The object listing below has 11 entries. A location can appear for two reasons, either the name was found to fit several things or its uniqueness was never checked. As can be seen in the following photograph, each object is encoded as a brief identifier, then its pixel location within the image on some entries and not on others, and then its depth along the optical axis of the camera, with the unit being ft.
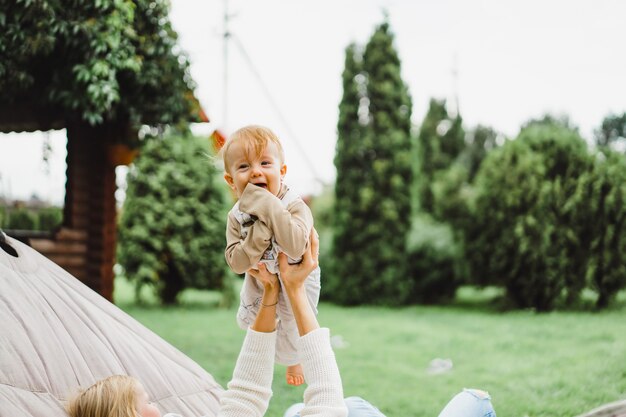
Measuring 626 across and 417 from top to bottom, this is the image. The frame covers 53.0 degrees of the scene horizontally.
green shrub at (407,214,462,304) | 26.08
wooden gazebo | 17.08
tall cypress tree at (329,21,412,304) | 25.57
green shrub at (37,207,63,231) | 17.57
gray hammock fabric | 5.37
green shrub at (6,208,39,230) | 16.96
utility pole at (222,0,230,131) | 33.42
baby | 4.73
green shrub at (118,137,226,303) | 24.39
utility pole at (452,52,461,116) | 54.95
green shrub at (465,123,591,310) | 20.98
